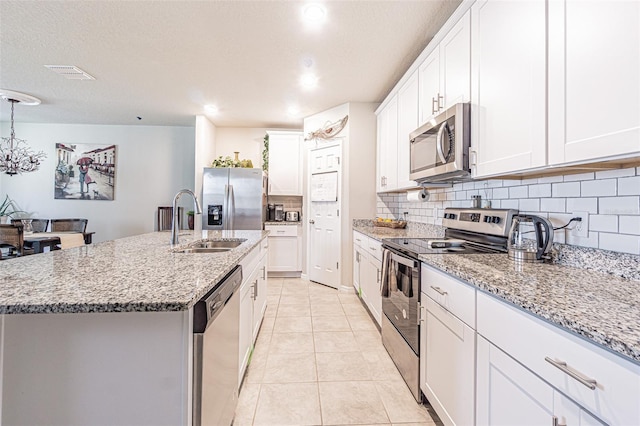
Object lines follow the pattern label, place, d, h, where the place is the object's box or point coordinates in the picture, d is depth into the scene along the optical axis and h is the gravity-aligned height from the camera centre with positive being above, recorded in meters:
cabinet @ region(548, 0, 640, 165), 0.84 +0.45
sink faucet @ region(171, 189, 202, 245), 1.85 -0.11
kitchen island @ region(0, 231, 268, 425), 0.79 -0.43
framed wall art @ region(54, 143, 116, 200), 4.98 +0.69
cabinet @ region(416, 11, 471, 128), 1.66 +0.95
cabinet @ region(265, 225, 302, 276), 4.43 -0.61
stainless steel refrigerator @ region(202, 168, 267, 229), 4.16 +0.19
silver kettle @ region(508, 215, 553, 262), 1.30 -0.15
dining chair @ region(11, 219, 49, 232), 4.20 -0.24
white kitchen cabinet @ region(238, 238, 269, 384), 1.66 -0.65
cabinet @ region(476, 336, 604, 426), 0.72 -0.55
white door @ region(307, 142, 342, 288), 3.82 -0.04
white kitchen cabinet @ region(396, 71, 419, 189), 2.44 +0.83
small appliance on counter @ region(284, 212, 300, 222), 4.84 -0.09
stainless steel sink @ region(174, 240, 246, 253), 1.95 -0.26
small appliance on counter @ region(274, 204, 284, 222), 4.87 -0.05
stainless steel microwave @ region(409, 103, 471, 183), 1.63 +0.43
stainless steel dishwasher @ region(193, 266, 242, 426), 0.88 -0.54
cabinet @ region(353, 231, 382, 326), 2.51 -0.63
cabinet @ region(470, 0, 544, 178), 1.16 +0.60
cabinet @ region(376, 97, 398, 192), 2.93 +0.74
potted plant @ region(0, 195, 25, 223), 4.87 +0.03
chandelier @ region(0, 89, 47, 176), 3.64 +0.70
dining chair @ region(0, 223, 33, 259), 2.86 -0.28
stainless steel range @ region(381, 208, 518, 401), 1.62 -0.34
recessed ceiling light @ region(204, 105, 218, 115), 4.05 +1.52
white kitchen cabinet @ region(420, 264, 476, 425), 1.12 -0.62
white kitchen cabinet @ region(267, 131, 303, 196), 4.59 +0.83
